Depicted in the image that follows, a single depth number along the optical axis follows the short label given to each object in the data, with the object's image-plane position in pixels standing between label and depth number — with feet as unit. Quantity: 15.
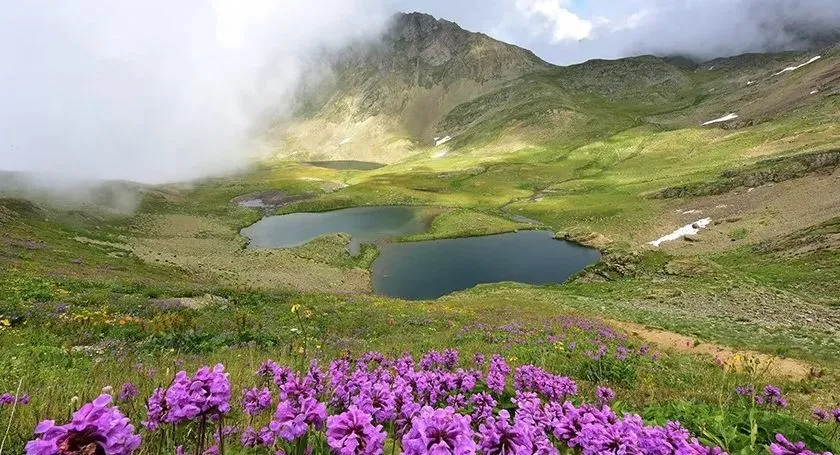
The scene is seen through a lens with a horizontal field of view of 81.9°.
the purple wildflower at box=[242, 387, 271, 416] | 13.14
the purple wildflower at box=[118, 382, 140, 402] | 16.25
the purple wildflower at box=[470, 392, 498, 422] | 14.09
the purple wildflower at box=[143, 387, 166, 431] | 10.29
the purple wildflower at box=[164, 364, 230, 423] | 8.91
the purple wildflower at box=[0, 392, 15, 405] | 14.51
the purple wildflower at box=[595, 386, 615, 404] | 21.26
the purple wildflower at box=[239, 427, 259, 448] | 11.98
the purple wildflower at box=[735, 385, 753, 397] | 27.99
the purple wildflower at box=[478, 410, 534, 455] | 8.91
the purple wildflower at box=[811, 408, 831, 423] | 22.08
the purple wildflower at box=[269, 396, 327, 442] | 9.30
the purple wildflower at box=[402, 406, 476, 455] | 7.45
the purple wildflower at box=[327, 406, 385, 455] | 7.75
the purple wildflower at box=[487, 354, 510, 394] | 17.69
